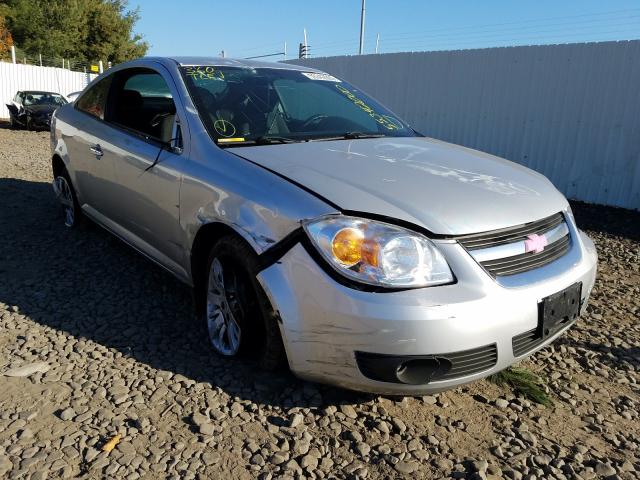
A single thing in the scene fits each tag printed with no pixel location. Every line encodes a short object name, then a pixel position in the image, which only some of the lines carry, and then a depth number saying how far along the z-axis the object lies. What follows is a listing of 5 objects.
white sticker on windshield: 4.00
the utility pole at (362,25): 25.23
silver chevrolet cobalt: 2.14
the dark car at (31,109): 16.84
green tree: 37.25
